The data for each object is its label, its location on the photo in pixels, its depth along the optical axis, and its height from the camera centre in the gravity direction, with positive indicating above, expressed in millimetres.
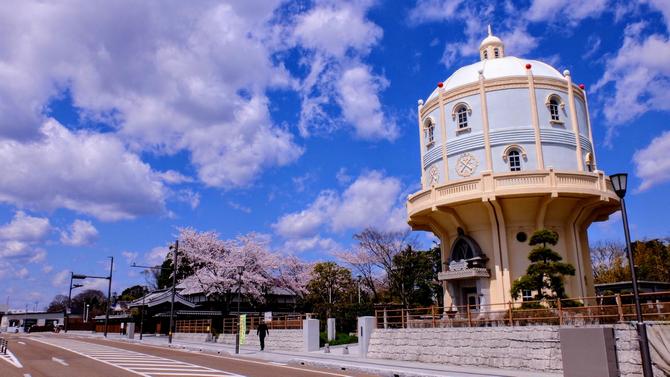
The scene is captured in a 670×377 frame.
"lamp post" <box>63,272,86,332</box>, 55344 +3758
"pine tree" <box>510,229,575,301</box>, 20844 +1182
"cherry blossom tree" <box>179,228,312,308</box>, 50062 +4208
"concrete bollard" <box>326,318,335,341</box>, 33344 -1126
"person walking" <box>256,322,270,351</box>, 29958 -1141
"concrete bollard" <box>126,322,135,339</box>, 47469 -1475
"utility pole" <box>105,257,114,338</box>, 58125 +3091
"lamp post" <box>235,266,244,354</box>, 27781 -1800
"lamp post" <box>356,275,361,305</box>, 46478 +2355
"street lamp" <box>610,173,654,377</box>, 10943 +651
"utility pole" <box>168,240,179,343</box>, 40012 -496
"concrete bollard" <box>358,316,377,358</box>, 23828 -1019
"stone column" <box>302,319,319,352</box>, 28547 -1267
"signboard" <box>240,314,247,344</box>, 35294 -1096
